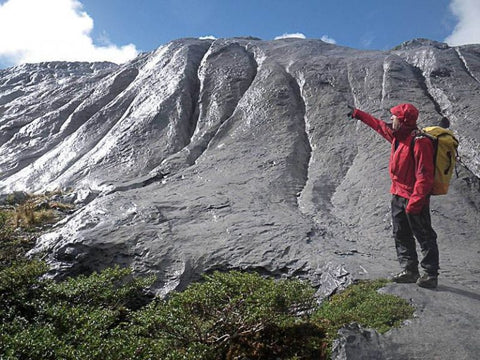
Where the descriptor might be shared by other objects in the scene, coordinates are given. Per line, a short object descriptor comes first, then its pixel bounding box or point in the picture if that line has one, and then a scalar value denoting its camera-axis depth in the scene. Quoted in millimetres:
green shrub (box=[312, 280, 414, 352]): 6777
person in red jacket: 8109
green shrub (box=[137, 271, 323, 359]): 6301
